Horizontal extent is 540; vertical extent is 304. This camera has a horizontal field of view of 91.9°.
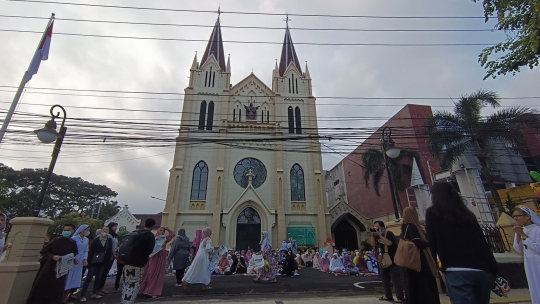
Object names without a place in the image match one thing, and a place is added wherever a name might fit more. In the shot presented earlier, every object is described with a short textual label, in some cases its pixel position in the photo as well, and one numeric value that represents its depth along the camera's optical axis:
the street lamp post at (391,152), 9.12
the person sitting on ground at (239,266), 12.74
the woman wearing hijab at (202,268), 6.88
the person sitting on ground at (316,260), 16.52
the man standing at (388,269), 4.98
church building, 19.98
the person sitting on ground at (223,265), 12.81
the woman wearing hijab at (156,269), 6.20
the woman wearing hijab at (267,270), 8.78
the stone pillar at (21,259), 5.11
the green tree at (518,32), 6.48
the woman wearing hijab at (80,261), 5.93
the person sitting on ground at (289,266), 11.10
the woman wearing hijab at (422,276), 3.41
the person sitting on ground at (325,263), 14.05
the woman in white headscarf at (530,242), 3.65
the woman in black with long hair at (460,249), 2.44
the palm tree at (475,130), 14.77
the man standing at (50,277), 4.55
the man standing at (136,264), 4.18
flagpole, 8.43
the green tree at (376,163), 20.98
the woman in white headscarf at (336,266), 12.45
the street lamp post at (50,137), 6.89
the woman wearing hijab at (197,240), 8.25
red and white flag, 9.74
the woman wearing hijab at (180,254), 7.51
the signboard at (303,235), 19.86
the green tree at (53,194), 30.17
